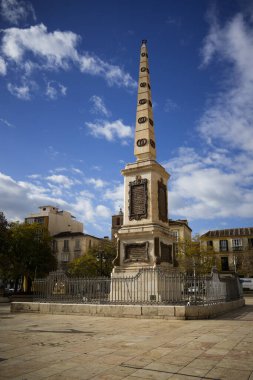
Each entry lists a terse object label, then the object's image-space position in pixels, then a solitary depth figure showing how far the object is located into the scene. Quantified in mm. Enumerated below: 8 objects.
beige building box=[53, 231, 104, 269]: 61562
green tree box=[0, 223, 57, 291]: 32344
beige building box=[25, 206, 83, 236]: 64750
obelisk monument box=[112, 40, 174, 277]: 15703
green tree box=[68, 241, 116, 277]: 40875
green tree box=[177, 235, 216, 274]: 44266
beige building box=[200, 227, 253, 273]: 58322
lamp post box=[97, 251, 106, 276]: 38131
